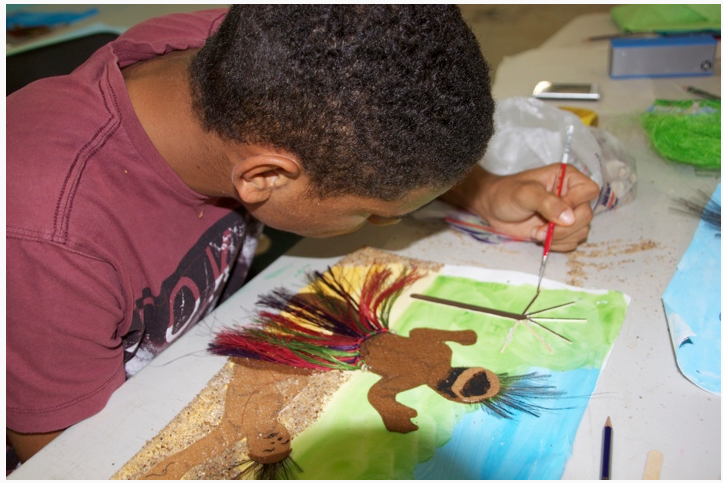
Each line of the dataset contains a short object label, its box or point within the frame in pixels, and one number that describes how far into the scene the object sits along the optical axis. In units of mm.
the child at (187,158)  667
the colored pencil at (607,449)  703
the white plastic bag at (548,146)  1180
